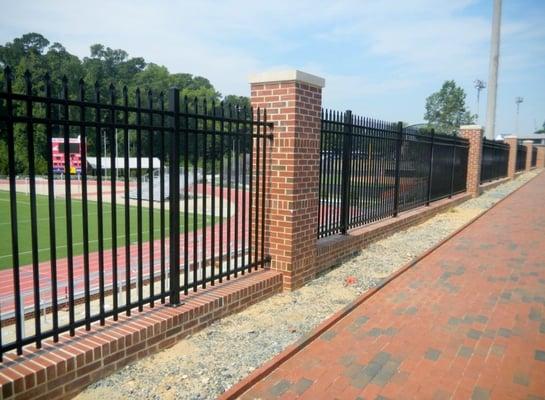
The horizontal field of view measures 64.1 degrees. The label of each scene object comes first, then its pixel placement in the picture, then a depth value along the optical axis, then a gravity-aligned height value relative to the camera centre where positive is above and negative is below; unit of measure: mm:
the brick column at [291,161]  5113 -7
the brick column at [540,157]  45000 +730
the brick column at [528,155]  34806 +742
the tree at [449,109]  78562 +9769
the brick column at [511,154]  25656 +569
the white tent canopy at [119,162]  35988 -418
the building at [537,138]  102350 +6100
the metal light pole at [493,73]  20016 +4324
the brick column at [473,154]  15695 +329
